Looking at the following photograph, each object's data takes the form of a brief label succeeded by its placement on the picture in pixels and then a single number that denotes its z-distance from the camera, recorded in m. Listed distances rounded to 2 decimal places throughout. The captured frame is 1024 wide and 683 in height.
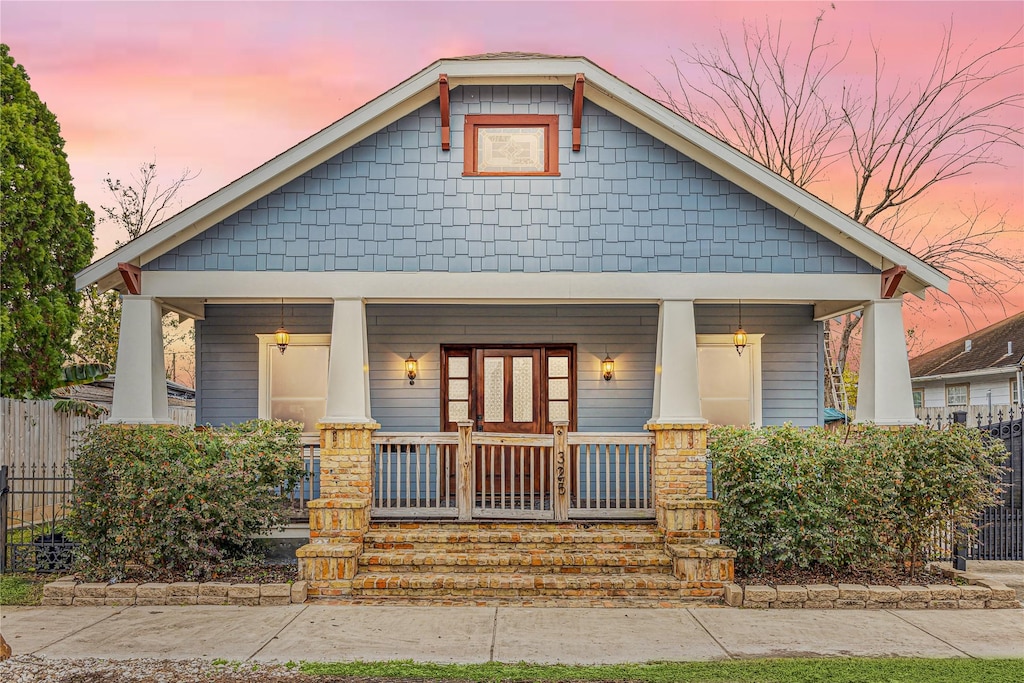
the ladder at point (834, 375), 19.31
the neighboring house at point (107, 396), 18.00
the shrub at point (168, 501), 7.95
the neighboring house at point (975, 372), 23.50
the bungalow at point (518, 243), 9.16
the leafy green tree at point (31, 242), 16.47
